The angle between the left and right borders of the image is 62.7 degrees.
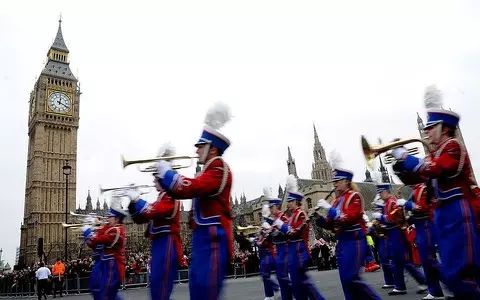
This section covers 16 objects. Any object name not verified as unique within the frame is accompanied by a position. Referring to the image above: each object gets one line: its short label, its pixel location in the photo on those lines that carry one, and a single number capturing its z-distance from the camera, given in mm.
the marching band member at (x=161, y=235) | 5543
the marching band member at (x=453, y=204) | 4004
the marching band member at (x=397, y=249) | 9242
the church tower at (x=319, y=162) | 115062
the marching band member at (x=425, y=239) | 7938
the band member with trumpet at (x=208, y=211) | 4133
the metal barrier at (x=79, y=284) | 22391
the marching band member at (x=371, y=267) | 19781
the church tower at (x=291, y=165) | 105800
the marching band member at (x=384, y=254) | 10072
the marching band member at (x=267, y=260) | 10411
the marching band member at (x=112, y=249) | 7398
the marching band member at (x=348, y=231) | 5838
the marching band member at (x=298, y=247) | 7250
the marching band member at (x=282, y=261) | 8395
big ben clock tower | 83125
